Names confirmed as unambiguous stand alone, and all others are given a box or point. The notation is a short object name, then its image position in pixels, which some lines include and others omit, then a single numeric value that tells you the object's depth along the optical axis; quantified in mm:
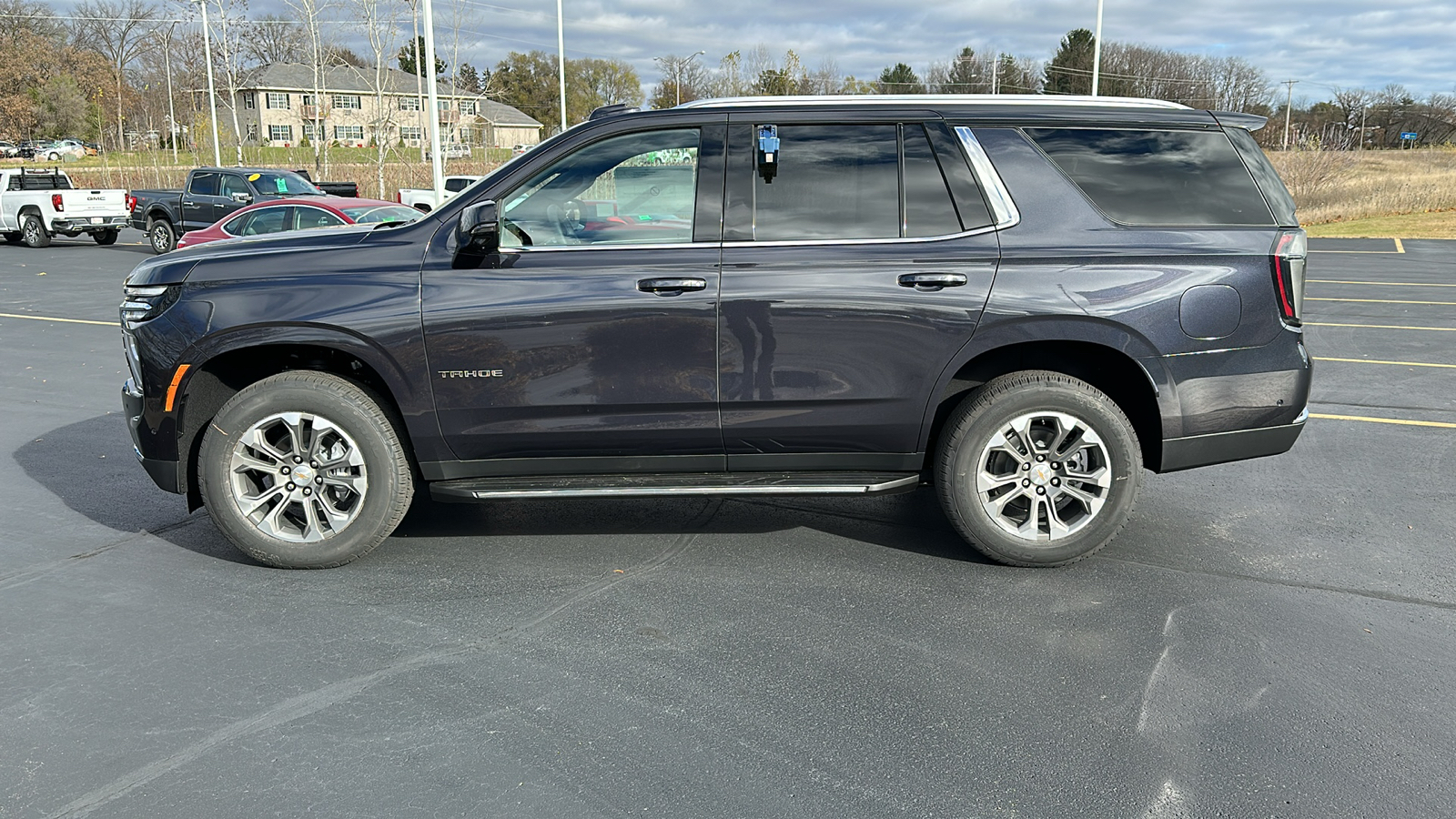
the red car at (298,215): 15234
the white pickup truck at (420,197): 24695
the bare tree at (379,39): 34516
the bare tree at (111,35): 68625
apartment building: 72438
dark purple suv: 4305
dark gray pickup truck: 21312
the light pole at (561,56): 30562
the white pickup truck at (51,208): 24406
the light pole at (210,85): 39562
